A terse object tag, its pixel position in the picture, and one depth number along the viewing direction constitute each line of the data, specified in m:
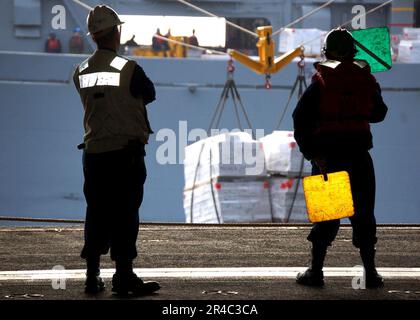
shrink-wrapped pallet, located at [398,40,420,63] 30.70
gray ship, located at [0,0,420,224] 29.61
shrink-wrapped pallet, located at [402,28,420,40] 30.15
